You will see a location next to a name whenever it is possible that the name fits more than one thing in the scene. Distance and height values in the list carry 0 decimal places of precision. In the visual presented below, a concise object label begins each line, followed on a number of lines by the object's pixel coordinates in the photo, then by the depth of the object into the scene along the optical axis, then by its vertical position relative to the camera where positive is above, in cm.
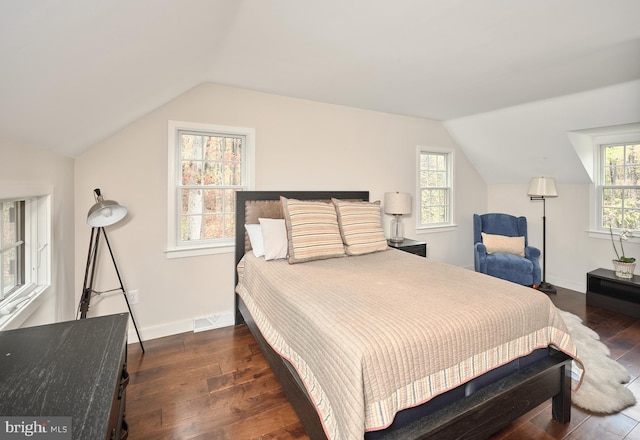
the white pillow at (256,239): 288 -20
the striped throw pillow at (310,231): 268 -12
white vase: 345 -58
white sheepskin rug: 193 -115
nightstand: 367 -34
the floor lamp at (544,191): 409 +37
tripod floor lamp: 225 -5
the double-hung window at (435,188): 459 +48
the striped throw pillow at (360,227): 296 -9
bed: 123 -67
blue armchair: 389 -51
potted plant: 345 -52
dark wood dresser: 80 -50
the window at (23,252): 160 -20
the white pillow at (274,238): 275 -18
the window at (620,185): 368 +41
